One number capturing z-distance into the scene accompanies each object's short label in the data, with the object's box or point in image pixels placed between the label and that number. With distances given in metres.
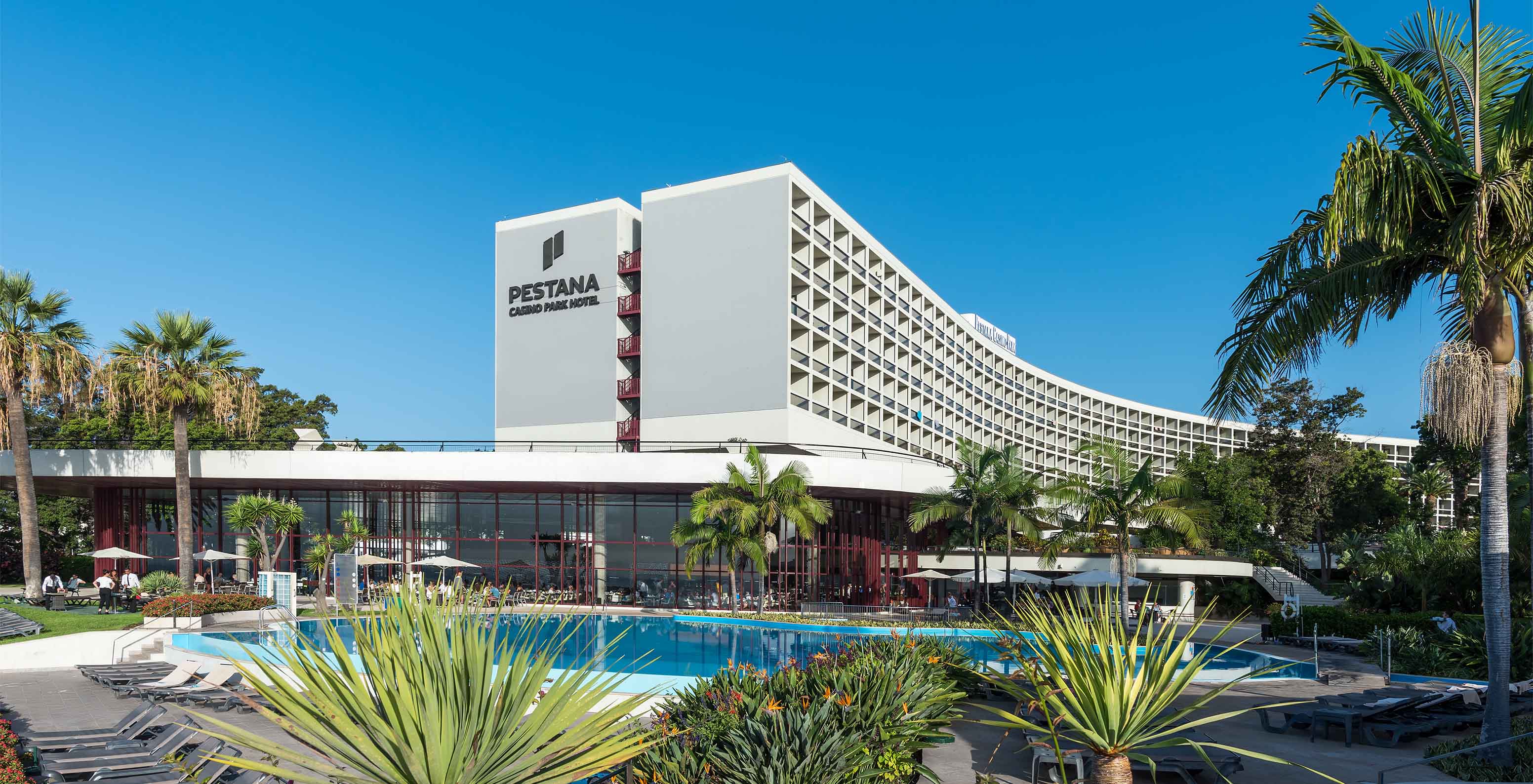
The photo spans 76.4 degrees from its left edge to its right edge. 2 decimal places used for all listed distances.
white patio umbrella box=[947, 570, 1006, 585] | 44.22
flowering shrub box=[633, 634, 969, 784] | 7.08
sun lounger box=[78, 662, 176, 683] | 19.06
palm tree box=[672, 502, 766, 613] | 34.50
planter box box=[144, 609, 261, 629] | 27.08
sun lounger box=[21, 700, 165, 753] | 11.82
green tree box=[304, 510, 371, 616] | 35.88
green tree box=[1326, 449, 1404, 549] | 50.97
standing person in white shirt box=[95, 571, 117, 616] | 30.62
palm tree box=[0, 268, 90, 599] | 30.56
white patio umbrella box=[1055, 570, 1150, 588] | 34.97
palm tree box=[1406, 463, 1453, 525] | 57.38
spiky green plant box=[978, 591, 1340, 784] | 5.98
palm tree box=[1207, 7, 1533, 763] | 9.44
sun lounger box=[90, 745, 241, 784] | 10.20
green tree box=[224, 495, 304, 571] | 35.31
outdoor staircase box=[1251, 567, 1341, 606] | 44.12
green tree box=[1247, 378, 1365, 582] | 52.72
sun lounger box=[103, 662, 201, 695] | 18.16
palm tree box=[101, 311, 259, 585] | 33.12
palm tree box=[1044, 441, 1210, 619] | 30.67
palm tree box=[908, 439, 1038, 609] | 35.34
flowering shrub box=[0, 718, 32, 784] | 8.88
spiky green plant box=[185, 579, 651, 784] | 4.46
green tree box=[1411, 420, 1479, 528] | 39.19
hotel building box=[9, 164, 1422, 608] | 39.09
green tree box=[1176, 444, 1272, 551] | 52.28
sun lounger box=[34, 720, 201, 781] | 10.78
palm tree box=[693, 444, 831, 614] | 34.50
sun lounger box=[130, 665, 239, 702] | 17.69
